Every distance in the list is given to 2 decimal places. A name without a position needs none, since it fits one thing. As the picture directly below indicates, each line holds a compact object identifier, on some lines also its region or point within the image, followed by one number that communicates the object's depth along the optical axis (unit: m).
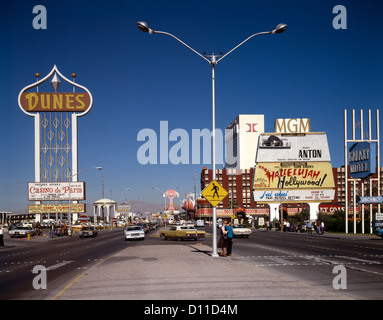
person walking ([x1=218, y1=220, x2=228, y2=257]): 19.60
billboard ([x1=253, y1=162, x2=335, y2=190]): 89.12
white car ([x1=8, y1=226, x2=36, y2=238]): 54.77
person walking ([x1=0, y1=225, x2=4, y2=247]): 36.06
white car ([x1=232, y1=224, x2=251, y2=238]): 43.75
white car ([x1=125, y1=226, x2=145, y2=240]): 41.28
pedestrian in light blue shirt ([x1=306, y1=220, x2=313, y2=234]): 60.03
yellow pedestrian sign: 19.23
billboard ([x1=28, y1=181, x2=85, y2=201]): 88.25
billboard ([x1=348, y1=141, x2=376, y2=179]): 50.44
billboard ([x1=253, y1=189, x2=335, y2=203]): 88.88
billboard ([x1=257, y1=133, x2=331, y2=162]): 91.19
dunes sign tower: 88.62
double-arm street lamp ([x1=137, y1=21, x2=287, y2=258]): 19.48
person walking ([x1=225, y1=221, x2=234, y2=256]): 19.69
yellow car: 38.09
